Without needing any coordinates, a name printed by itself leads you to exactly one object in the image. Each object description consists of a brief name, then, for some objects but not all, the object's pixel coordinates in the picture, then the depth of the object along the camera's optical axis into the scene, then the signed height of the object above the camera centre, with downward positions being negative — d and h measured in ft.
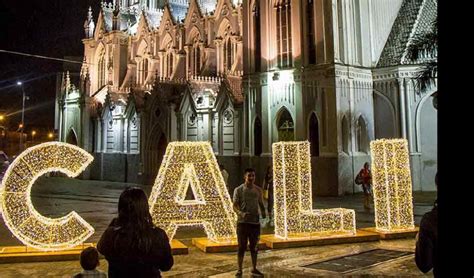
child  14.24 -3.43
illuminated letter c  30.96 -2.49
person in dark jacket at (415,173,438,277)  14.24 -2.94
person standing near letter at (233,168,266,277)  27.25 -4.06
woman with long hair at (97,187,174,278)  12.62 -2.46
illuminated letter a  34.58 -2.55
